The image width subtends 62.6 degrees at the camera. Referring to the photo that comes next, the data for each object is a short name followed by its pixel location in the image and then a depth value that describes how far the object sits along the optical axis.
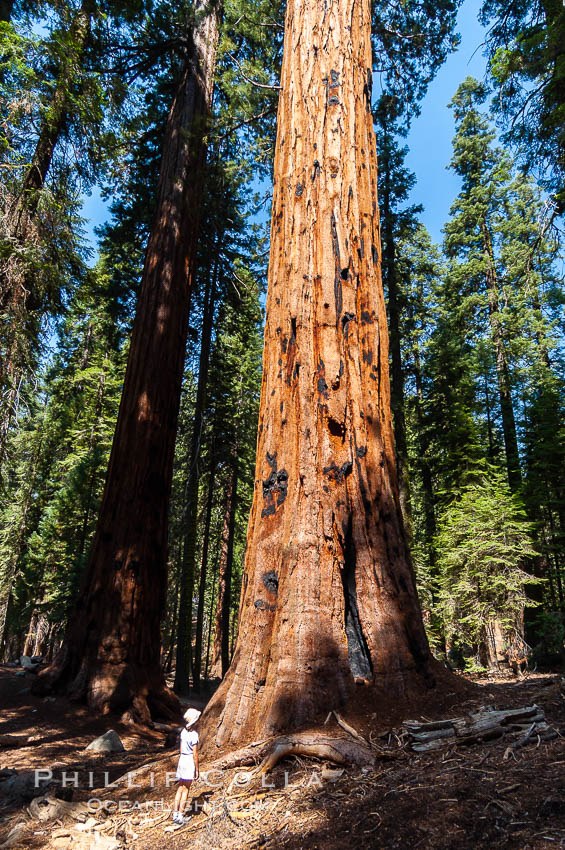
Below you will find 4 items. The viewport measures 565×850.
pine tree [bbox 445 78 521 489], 19.80
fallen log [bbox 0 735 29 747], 4.75
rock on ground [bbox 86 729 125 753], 4.45
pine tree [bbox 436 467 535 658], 9.66
